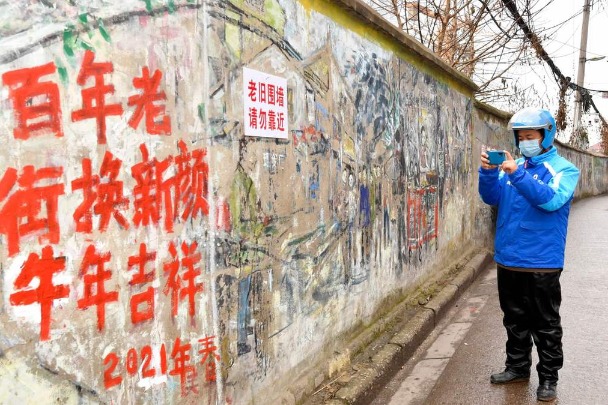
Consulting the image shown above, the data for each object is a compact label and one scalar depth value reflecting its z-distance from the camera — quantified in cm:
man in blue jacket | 355
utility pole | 2255
